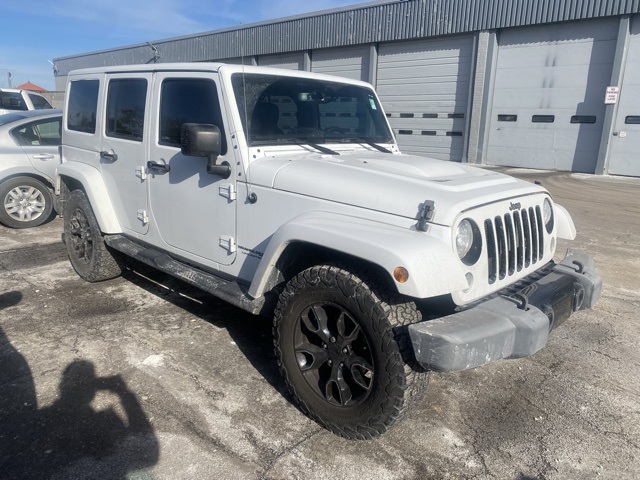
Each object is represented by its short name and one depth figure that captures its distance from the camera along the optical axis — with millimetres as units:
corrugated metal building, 13555
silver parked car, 7125
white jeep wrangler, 2469
